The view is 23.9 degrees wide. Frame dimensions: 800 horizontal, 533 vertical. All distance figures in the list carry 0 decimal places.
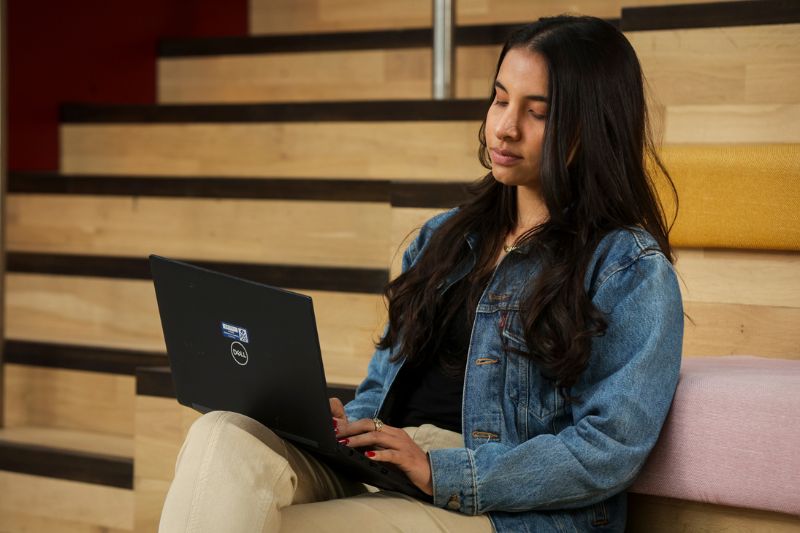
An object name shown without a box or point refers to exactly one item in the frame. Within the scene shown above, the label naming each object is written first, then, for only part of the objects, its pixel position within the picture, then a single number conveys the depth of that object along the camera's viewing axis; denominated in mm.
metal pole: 3504
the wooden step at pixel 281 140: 3380
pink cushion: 2250
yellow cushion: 2692
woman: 2206
